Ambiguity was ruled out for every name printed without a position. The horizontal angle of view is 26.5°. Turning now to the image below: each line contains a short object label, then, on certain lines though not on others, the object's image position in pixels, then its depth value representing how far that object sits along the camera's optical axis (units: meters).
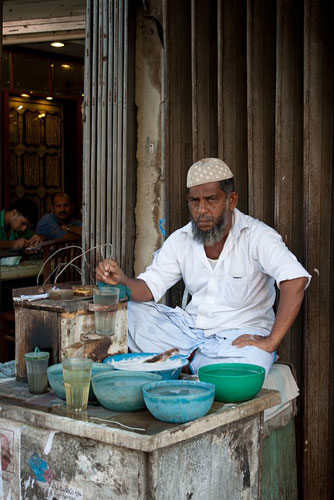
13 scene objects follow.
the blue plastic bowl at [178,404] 2.36
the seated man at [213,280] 3.50
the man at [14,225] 6.41
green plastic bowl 2.60
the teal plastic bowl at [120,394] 2.53
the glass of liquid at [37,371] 2.79
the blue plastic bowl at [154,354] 2.86
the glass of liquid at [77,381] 2.53
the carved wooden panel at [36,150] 8.73
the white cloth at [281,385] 3.28
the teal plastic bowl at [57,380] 2.68
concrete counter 2.29
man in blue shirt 6.65
